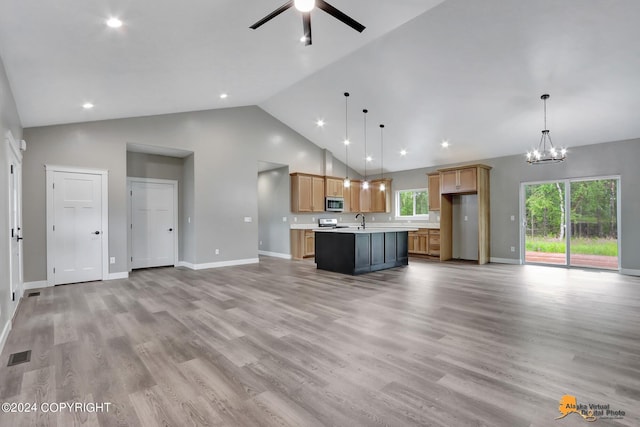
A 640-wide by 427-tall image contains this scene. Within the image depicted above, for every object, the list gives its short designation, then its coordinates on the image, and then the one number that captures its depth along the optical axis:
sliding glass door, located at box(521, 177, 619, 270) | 6.34
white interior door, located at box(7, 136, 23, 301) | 3.55
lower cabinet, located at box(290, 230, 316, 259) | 8.36
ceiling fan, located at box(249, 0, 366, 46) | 2.56
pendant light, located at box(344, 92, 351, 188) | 6.70
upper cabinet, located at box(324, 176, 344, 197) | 9.14
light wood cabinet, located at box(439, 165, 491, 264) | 7.57
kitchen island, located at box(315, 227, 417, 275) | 6.17
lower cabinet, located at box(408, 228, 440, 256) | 8.41
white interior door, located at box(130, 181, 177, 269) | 6.78
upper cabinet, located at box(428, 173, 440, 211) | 8.44
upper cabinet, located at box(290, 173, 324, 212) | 8.51
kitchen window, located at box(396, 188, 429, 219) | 9.27
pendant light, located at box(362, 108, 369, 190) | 6.71
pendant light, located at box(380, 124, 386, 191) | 7.48
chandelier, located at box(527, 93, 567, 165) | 6.39
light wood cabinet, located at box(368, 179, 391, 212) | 9.89
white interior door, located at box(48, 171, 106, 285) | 5.30
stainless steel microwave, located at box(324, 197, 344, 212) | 9.05
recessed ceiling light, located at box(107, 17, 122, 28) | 2.78
